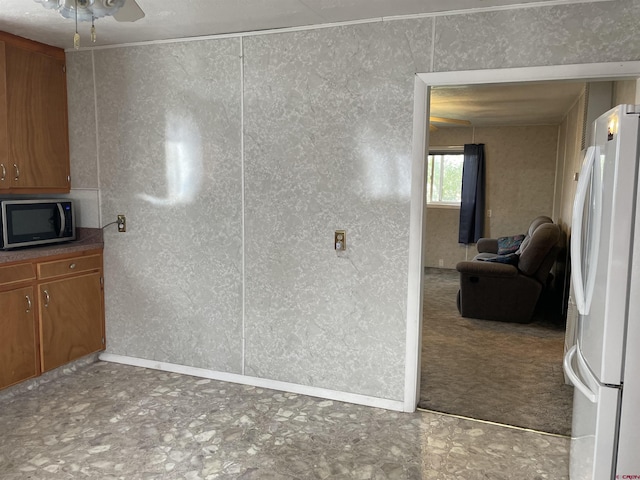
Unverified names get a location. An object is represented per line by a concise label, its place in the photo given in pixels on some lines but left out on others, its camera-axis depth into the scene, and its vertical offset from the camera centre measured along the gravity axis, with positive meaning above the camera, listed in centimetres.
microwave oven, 330 -23
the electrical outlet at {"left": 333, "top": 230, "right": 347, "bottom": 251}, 317 -28
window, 845 +30
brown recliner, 507 -85
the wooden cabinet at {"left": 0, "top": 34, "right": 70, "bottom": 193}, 332 +49
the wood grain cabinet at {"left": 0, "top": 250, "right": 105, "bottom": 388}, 318 -84
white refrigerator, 171 -34
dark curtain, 790 +4
